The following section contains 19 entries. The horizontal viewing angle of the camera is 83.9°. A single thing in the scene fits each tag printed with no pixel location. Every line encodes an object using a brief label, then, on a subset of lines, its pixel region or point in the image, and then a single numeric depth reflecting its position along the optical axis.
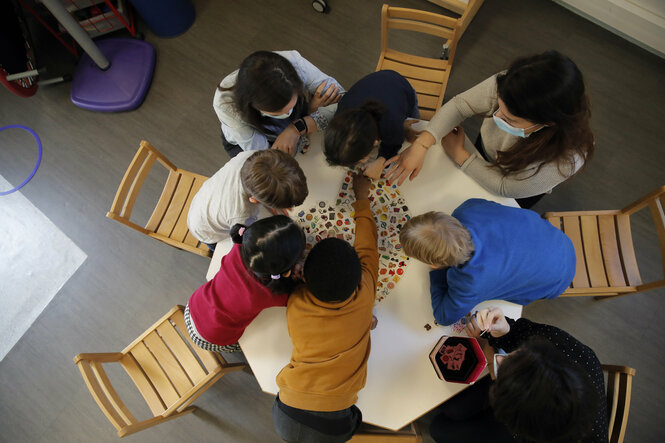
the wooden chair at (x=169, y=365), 1.64
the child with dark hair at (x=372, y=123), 1.28
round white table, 1.31
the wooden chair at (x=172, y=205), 1.68
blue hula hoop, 2.46
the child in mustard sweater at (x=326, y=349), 1.17
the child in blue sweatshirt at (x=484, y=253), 1.23
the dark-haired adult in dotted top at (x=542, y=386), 1.05
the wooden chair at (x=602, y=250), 1.68
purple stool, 2.53
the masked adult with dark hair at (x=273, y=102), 1.32
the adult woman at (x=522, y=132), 1.09
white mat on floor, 2.25
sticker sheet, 1.43
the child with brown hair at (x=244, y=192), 1.26
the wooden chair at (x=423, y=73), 1.93
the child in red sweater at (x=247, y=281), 1.20
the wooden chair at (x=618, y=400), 1.30
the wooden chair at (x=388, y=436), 1.50
